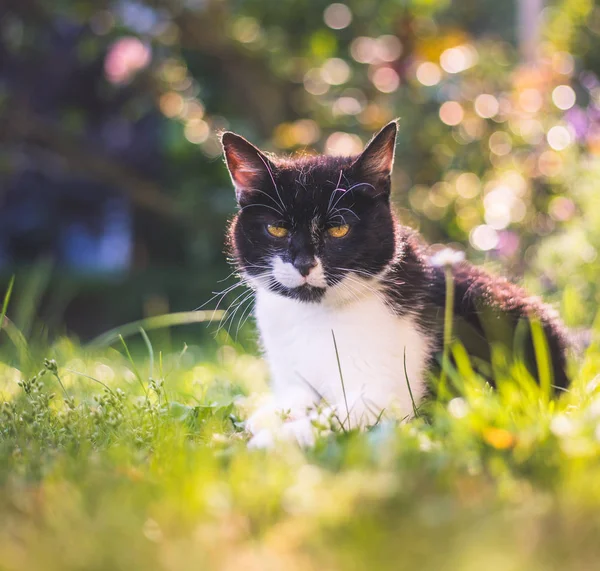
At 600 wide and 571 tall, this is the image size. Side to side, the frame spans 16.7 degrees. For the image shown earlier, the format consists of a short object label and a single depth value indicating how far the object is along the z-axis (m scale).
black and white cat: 1.07
